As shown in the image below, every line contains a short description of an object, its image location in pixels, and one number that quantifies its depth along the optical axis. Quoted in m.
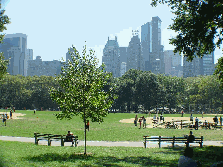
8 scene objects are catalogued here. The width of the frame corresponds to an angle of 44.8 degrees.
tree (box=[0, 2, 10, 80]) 29.48
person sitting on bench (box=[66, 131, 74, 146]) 23.88
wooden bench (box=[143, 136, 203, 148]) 23.48
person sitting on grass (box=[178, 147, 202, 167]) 9.12
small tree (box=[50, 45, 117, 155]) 18.95
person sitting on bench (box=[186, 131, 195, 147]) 22.54
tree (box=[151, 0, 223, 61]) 14.65
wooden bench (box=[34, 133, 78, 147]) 23.87
